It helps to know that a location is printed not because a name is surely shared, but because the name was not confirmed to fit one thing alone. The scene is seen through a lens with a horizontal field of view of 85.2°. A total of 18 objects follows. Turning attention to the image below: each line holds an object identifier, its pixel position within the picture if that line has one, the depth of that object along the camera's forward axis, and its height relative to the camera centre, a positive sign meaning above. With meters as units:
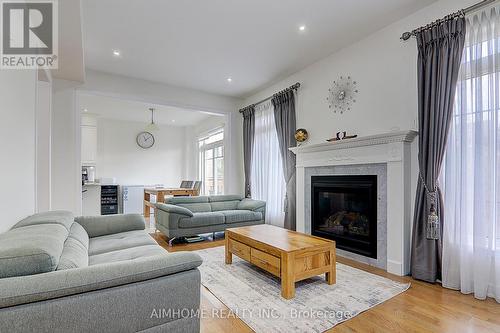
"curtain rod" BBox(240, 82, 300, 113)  4.63 +1.37
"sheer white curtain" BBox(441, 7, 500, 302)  2.36 -0.06
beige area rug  2.01 -1.14
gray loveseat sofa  4.24 -0.82
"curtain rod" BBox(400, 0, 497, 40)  2.44 +1.45
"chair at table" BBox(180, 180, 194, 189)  7.24 -0.48
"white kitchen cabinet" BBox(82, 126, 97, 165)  7.61 +0.63
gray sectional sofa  1.10 -0.56
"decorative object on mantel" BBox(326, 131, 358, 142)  3.59 +0.41
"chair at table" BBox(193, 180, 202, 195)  6.78 -0.49
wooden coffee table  2.37 -0.85
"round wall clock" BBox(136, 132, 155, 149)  8.77 +0.88
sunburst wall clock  3.74 +1.03
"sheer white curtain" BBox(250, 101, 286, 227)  5.12 -0.01
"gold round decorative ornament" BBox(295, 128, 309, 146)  4.46 +0.52
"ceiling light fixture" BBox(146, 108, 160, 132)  7.23 +1.38
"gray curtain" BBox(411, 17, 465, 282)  2.62 +0.47
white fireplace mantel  2.95 -0.20
